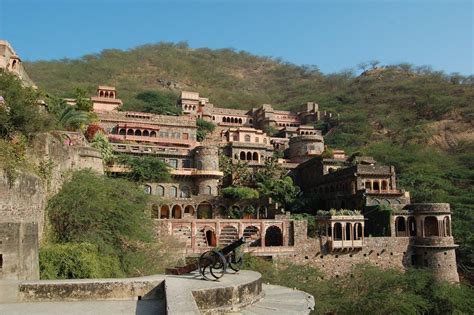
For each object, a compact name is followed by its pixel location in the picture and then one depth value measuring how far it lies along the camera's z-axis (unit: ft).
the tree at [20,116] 52.26
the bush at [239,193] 122.42
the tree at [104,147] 116.78
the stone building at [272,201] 97.04
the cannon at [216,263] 31.89
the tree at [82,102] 138.41
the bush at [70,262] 49.80
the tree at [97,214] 60.13
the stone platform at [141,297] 27.55
